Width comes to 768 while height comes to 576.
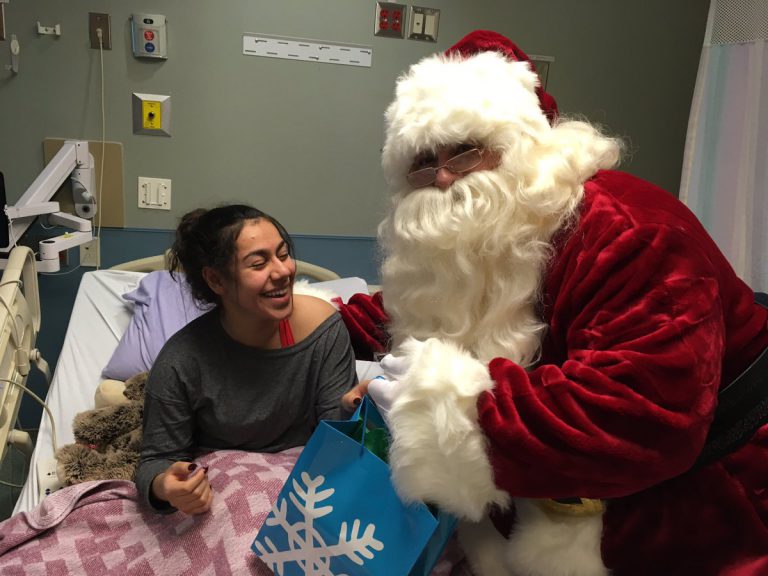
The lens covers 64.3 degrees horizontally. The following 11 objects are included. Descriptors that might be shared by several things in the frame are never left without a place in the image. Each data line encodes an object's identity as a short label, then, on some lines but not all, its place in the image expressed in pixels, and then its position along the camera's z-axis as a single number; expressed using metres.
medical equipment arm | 1.81
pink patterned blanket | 1.21
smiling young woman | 1.29
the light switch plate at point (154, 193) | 2.43
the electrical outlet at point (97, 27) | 2.22
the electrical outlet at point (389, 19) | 2.40
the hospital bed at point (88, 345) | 1.60
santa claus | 0.88
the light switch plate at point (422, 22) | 2.44
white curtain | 2.10
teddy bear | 1.48
